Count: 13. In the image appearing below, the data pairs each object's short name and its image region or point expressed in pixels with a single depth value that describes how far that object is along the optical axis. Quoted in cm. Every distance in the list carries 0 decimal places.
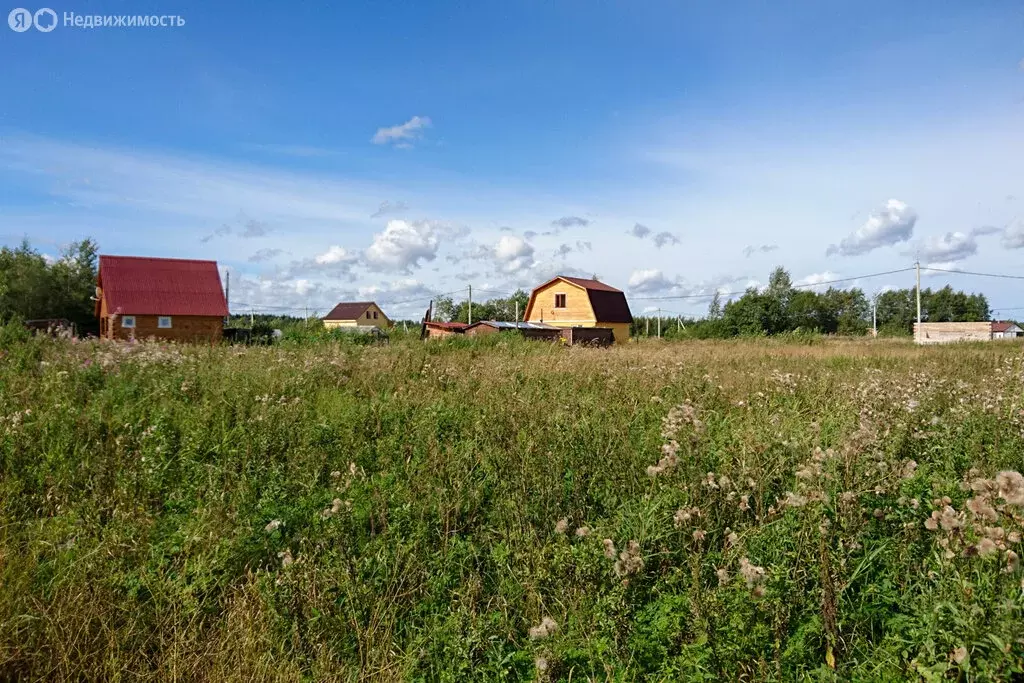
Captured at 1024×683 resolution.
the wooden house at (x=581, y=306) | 3822
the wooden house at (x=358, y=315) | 7150
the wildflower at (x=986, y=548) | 199
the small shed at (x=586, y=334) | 2978
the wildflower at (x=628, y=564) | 239
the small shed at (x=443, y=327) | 3225
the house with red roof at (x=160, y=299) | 2872
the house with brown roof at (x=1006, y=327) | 6088
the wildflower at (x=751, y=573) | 214
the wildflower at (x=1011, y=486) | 212
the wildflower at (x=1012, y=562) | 188
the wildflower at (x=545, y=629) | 227
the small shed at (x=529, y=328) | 2776
